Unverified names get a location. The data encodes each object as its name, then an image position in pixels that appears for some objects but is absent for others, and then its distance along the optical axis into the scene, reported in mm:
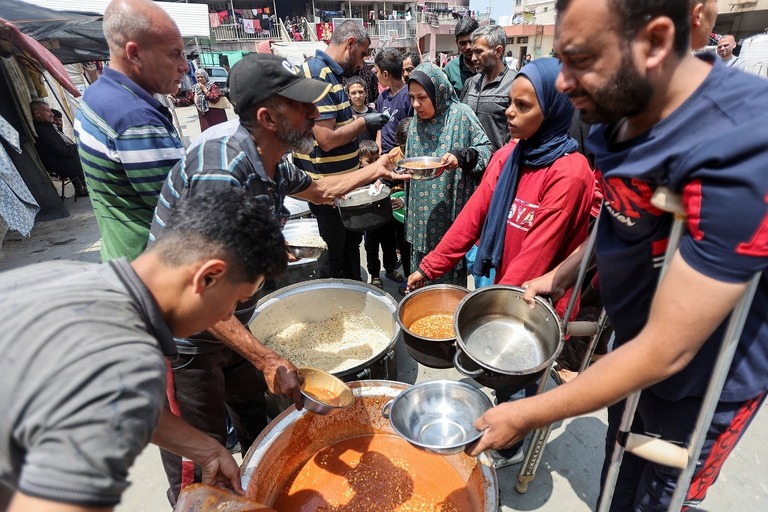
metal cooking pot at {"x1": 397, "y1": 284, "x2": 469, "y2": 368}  2180
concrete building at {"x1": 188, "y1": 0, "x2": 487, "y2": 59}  29109
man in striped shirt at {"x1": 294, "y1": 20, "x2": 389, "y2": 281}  3562
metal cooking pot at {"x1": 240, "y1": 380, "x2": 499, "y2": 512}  1929
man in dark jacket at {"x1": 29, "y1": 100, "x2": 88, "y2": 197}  7113
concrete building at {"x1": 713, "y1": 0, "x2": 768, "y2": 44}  16750
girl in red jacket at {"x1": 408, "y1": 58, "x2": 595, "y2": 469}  2123
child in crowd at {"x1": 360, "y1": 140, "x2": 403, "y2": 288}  4555
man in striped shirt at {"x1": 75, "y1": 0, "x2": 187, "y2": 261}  2115
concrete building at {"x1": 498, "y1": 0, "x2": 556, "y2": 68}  26391
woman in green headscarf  3197
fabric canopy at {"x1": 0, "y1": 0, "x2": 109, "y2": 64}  7324
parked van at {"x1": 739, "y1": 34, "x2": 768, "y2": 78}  7862
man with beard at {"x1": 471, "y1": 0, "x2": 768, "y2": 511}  907
